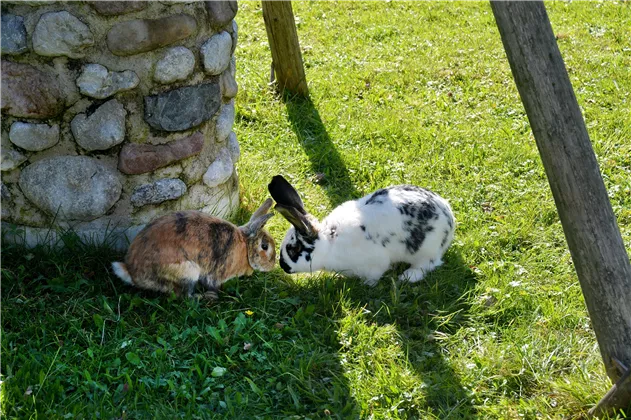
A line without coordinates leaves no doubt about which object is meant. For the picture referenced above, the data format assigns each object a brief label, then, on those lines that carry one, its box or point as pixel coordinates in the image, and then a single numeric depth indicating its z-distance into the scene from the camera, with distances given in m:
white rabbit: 4.39
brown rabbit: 3.88
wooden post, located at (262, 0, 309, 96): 6.41
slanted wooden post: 2.87
